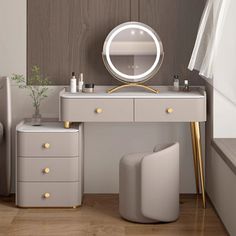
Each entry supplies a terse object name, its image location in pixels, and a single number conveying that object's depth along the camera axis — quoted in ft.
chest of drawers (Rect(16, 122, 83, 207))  14.93
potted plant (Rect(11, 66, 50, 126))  16.19
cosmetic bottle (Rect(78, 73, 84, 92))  15.71
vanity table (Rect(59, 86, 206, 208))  14.82
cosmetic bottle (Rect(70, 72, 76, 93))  15.49
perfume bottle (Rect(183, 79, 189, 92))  15.74
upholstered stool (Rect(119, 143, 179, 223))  13.75
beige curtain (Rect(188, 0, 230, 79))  13.25
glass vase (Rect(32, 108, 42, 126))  15.62
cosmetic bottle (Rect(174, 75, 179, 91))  15.88
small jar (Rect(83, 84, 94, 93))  15.48
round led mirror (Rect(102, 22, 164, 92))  15.84
